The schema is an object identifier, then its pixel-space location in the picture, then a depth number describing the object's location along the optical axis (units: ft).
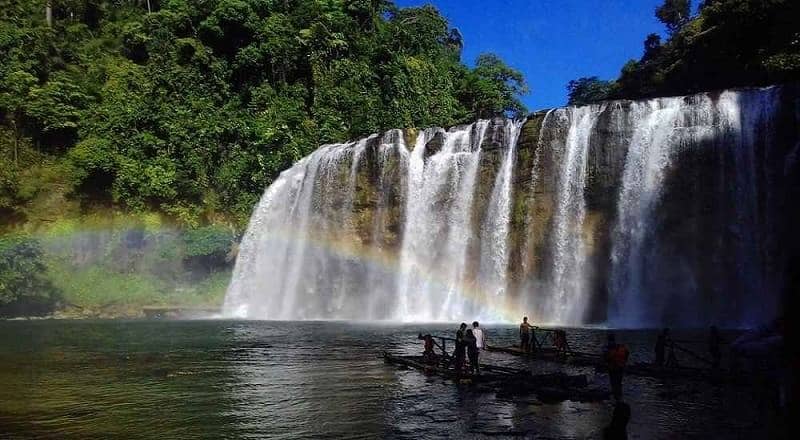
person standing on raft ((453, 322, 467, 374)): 49.39
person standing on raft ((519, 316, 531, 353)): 62.80
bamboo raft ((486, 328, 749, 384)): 47.39
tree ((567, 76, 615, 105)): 268.00
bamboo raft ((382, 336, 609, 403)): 41.55
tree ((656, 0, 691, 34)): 222.07
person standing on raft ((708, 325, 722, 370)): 49.21
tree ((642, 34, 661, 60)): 187.42
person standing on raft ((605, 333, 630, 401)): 38.45
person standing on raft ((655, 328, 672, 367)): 51.72
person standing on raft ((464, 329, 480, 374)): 49.70
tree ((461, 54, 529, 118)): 201.57
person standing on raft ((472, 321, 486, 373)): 52.08
